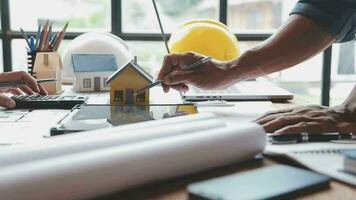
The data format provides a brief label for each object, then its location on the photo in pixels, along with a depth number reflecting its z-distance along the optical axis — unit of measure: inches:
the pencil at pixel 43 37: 62.6
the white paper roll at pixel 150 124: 26.7
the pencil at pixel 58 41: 63.8
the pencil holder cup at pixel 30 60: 61.8
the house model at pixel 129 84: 49.1
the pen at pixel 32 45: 62.3
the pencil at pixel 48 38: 62.9
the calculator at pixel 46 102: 51.1
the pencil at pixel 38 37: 62.8
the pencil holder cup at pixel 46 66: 60.9
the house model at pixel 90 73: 62.0
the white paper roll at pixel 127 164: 20.8
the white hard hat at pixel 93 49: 67.2
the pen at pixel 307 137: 32.9
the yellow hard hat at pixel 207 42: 68.1
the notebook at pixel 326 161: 25.5
